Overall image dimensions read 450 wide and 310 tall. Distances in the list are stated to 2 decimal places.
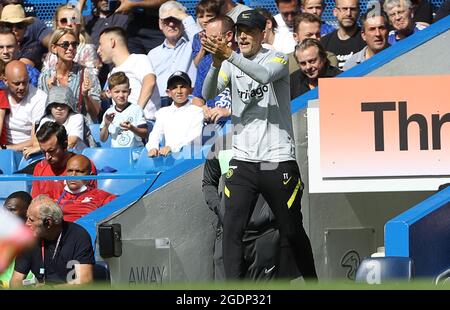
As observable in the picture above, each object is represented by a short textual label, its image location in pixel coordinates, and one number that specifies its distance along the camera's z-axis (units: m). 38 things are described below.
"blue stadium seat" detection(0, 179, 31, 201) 8.30
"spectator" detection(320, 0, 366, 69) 10.39
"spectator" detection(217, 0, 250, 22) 10.93
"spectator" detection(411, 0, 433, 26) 10.71
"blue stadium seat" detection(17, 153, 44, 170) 10.13
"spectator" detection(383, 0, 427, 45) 10.04
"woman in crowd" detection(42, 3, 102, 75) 11.73
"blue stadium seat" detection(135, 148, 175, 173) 9.64
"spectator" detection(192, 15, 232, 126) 9.20
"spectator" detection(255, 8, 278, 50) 10.74
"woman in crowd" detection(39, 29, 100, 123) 11.27
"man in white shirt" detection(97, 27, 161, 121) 11.05
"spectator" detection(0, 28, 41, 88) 12.12
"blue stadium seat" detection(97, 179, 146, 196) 8.80
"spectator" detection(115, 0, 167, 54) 12.20
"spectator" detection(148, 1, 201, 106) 11.49
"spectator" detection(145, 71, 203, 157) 10.01
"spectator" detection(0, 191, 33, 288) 7.88
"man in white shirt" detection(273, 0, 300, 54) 11.06
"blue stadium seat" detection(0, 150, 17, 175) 10.23
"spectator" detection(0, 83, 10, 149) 11.01
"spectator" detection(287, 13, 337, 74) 10.39
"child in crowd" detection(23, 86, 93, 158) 10.29
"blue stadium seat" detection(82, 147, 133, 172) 9.73
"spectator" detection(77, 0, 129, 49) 12.45
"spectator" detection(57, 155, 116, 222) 8.35
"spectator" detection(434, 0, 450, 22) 10.44
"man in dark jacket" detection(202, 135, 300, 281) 8.06
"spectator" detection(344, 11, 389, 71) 9.77
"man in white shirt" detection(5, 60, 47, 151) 11.05
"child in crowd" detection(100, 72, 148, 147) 10.39
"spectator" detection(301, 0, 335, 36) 11.01
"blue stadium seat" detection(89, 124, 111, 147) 10.92
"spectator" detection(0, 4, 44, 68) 12.55
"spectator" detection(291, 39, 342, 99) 9.48
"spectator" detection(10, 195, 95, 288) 7.45
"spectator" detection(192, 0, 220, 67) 11.21
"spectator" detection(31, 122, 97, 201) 9.12
